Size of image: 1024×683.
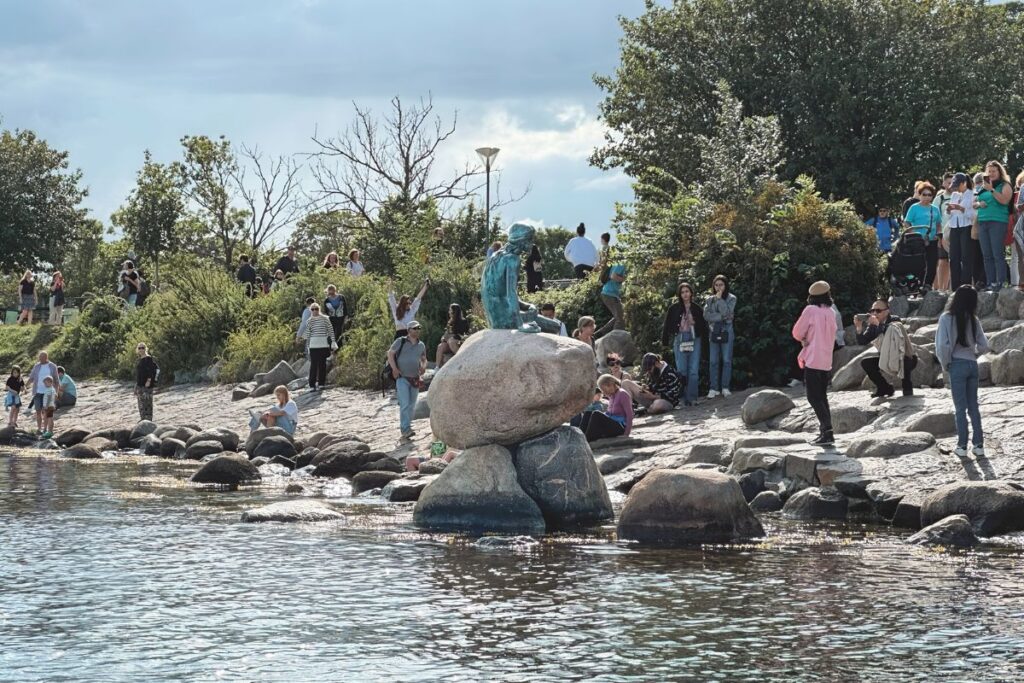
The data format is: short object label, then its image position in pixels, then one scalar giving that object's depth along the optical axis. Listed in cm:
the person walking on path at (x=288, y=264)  3525
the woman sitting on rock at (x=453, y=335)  2505
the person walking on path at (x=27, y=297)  4594
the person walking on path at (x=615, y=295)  2544
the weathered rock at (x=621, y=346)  2441
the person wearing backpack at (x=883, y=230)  2683
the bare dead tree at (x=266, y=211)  5803
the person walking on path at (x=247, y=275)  3691
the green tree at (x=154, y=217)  5734
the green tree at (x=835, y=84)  4241
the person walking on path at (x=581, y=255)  3169
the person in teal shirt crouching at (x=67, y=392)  3278
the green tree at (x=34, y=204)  5800
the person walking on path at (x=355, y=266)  3416
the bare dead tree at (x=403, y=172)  4944
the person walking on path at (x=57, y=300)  4469
